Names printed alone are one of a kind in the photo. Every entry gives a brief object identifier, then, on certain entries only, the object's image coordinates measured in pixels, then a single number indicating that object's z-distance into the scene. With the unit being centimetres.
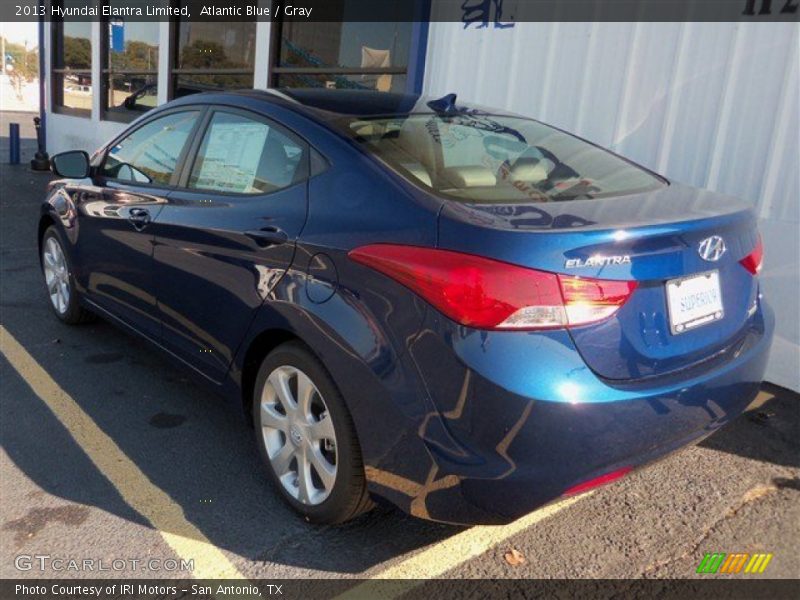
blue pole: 1406
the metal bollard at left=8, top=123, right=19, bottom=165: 1355
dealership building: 414
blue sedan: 203
